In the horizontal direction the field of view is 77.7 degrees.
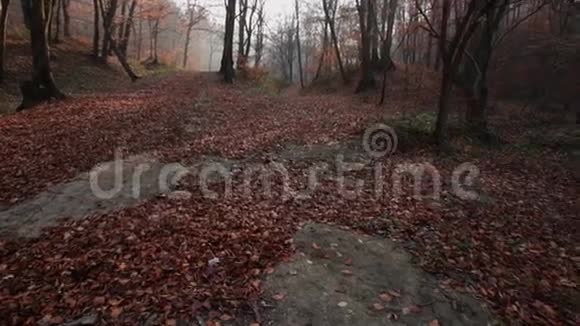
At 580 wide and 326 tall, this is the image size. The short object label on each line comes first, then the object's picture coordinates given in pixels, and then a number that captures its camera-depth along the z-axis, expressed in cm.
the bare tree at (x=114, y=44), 1920
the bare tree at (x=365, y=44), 1816
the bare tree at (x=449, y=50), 845
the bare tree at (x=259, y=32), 3519
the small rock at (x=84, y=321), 346
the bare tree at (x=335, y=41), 2144
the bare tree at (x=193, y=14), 2949
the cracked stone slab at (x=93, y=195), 533
